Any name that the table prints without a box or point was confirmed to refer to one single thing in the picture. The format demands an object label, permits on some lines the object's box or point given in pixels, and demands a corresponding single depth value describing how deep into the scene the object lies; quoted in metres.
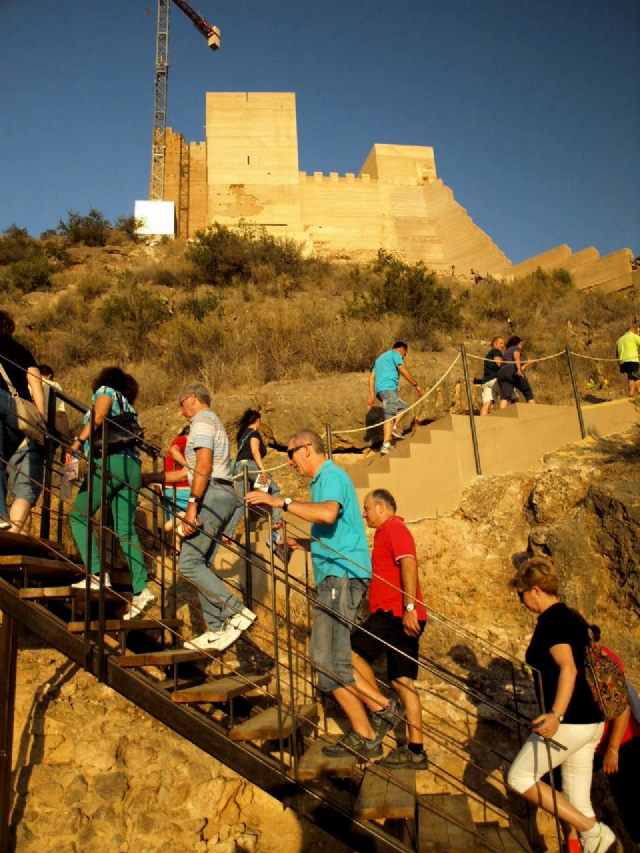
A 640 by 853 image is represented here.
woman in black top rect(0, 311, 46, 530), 4.84
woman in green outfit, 4.64
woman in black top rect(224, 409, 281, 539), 7.19
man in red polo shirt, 4.15
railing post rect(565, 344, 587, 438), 10.10
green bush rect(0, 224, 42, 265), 25.02
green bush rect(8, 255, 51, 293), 21.72
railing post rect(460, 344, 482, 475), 9.19
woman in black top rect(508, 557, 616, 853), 3.64
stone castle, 31.41
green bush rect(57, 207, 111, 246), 28.11
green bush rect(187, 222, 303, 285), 22.39
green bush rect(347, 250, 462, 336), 16.56
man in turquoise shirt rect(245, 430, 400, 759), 3.98
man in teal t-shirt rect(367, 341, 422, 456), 9.38
